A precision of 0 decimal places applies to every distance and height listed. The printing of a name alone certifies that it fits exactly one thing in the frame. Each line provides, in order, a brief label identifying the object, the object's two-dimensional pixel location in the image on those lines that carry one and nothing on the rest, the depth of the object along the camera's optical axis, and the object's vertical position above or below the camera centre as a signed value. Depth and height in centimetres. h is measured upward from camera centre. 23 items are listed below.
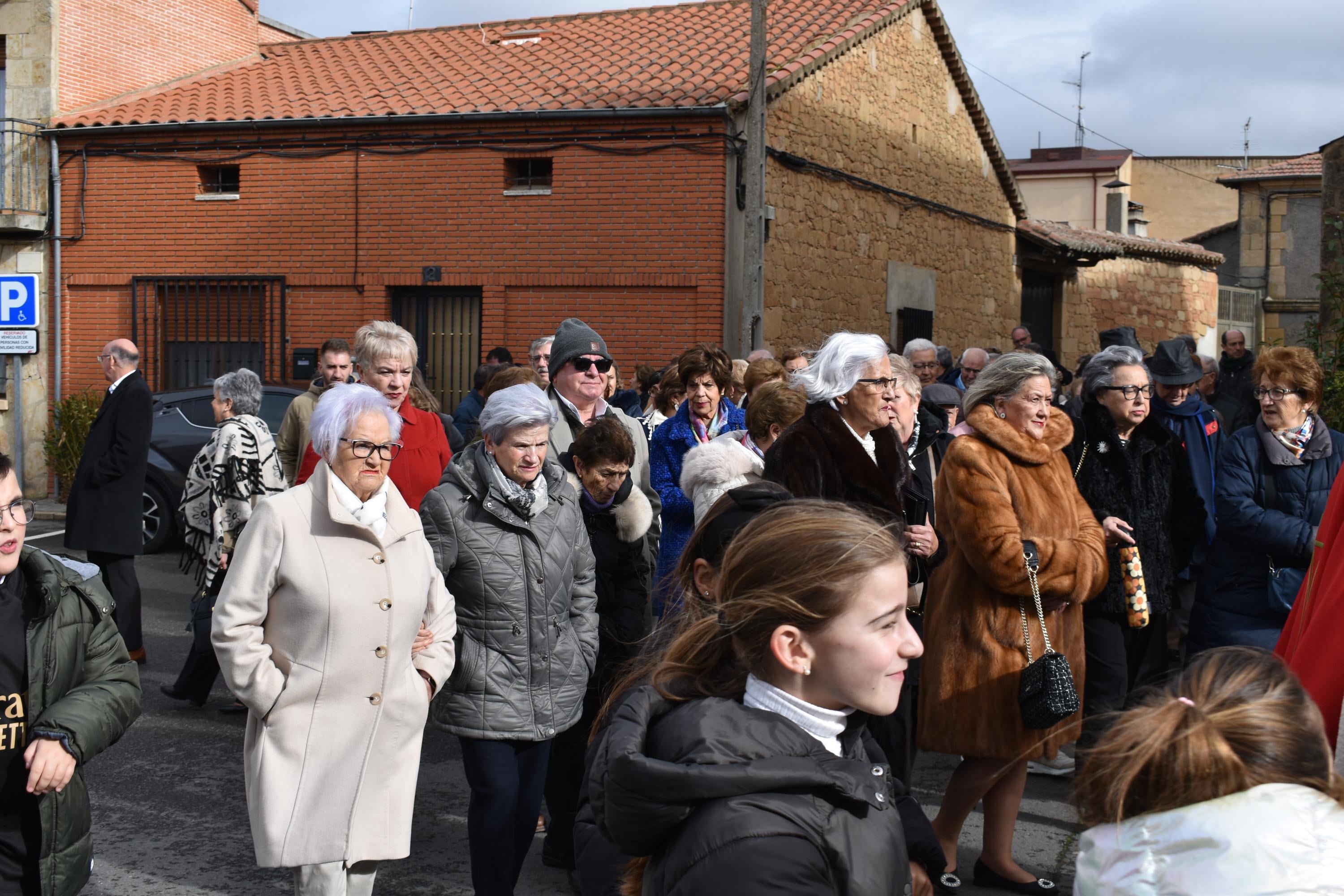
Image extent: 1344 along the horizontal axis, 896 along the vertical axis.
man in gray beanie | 570 -13
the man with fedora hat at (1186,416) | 658 -28
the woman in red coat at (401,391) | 554 -18
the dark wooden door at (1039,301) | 2470 +104
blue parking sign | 1581 +45
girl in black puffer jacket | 178 -56
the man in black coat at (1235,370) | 1277 -11
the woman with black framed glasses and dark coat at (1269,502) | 515 -56
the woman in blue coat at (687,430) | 560 -38
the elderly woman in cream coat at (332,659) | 365 -88
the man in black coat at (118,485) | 768 -83
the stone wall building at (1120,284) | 2402 +144
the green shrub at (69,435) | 1747 -123
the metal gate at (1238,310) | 2766 +106
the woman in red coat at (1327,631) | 271 -56
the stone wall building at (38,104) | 1825 +330
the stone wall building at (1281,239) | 2684 +251
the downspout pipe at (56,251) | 1842 +128
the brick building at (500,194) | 1639 +204
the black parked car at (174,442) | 1242 -94
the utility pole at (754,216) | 1492 +154
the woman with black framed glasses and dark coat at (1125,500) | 517 -58
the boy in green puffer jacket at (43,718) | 303 -87
